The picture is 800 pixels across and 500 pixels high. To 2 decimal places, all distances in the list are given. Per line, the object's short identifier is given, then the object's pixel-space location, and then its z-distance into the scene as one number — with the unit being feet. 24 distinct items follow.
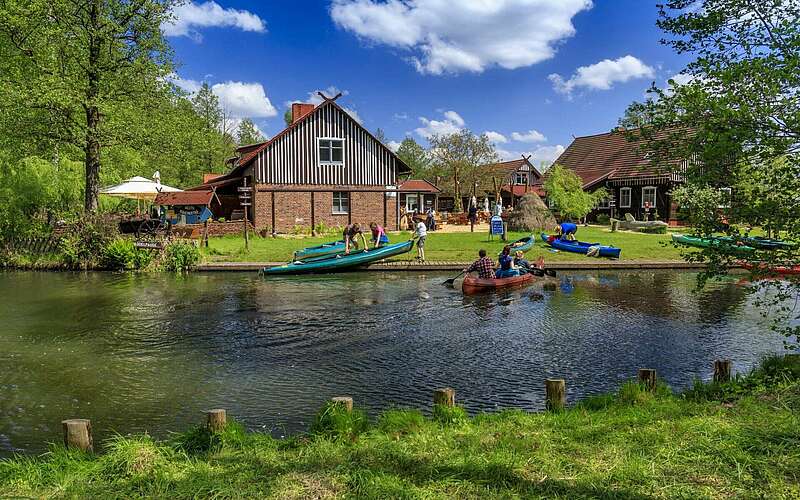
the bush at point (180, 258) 74.90
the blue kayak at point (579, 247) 77.77
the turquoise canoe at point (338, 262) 70.90
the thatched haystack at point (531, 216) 109.81
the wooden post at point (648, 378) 23.80
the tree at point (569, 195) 123.03
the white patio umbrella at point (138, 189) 90.74
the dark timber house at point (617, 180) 130.21
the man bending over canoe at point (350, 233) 74.64
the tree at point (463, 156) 176.24
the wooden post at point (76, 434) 18.42
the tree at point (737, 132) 19.98
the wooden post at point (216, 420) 19.39
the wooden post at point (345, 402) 20.51
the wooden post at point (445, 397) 21.75
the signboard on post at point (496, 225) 93.20
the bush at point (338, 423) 19.73
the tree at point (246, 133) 210.18
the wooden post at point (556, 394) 22.48
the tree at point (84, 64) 73.26
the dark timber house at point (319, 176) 105.29
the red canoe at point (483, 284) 56.65
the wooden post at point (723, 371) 24.44
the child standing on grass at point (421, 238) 76.79
